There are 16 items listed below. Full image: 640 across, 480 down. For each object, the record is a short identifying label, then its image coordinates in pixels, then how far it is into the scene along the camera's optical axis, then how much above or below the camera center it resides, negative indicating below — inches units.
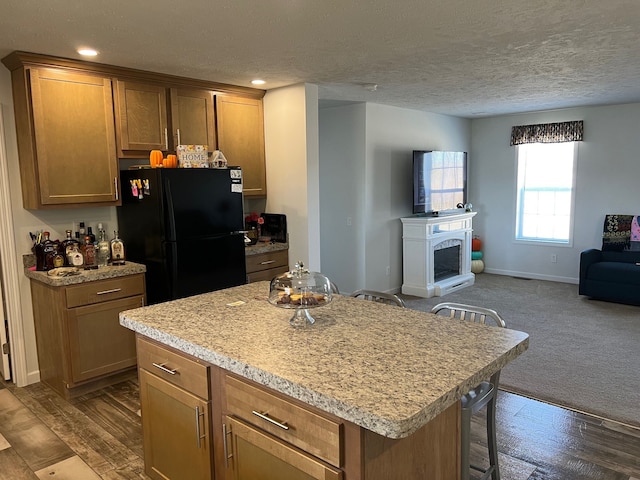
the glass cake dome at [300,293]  75.6 -17.9
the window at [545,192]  267.4 -8.7
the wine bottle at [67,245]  139.2 -17.3
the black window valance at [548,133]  256.2 +24.1
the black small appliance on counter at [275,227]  182.2 -17.1
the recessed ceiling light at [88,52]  121.4 +34.2
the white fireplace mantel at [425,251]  238.2 -35.6
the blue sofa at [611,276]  215.2 -45.5
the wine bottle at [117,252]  143.5 -20.0
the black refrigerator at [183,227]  138.6 -13.2
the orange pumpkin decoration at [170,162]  147.9 +6.7
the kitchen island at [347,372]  52.4 -23.8
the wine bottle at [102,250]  146.2 -19.5
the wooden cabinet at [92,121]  128.2 +19.0
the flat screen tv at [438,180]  244.2 -1.0
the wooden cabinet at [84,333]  128.7 -40.6
